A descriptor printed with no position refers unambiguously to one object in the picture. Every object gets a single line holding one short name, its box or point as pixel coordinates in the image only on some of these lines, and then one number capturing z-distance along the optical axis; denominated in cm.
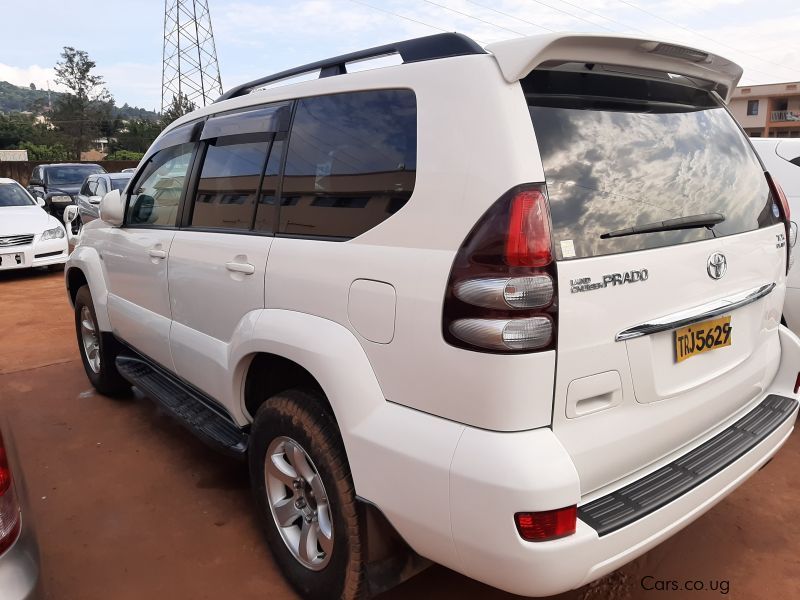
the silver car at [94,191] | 1216
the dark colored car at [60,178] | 1644
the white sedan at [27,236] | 969
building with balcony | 5169
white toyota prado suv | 169
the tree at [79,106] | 4825
